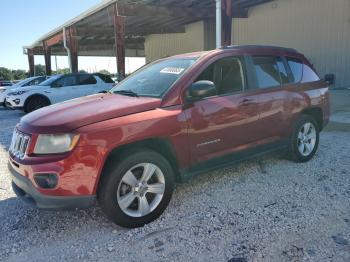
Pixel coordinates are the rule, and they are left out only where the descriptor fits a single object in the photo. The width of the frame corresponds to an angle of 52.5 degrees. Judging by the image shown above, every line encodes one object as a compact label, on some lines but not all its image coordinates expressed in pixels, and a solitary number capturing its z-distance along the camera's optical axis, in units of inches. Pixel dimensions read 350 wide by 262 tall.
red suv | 123.8
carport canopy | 544.4
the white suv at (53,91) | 498.6
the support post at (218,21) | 457.7
